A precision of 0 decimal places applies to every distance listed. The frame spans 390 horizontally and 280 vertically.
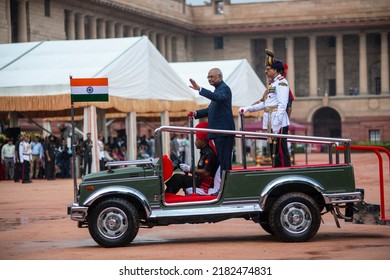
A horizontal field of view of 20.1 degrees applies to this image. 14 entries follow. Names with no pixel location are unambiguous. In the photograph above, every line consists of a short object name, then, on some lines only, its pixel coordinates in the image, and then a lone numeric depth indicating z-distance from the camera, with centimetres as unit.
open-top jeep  1307
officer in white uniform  1426
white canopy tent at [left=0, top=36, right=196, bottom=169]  3238
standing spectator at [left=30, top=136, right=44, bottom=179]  3648
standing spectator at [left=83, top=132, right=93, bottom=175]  3281
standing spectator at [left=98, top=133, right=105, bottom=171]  3561
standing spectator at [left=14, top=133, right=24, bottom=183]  3468
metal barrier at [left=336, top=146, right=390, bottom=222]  1334
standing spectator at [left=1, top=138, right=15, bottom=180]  3591
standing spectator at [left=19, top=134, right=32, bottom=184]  3356
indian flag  1508
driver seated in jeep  1359
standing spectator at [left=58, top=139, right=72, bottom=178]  3709
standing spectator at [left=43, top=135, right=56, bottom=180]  3559
